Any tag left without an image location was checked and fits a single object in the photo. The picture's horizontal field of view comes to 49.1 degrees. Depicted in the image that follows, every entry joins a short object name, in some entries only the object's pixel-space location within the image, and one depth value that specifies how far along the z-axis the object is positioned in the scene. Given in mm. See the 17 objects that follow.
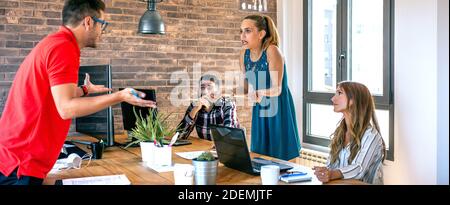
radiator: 4887
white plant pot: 2689
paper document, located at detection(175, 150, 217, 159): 3060
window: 4227
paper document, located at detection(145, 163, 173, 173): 2584
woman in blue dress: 3656
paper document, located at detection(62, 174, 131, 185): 2275
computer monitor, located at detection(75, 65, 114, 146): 3182
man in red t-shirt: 2008
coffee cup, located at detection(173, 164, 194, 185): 2039
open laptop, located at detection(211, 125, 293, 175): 2410
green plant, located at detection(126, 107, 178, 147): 2783
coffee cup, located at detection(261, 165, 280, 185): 2066
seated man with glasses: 3910
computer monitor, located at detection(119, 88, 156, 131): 3848
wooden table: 2330
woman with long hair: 2568
